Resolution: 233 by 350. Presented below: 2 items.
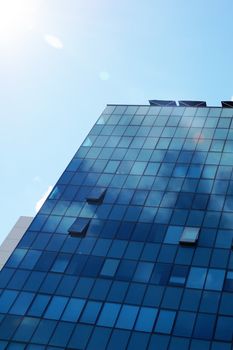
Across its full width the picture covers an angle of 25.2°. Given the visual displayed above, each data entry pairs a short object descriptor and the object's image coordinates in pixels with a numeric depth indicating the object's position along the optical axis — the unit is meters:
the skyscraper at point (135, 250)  44.47
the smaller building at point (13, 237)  78.31
